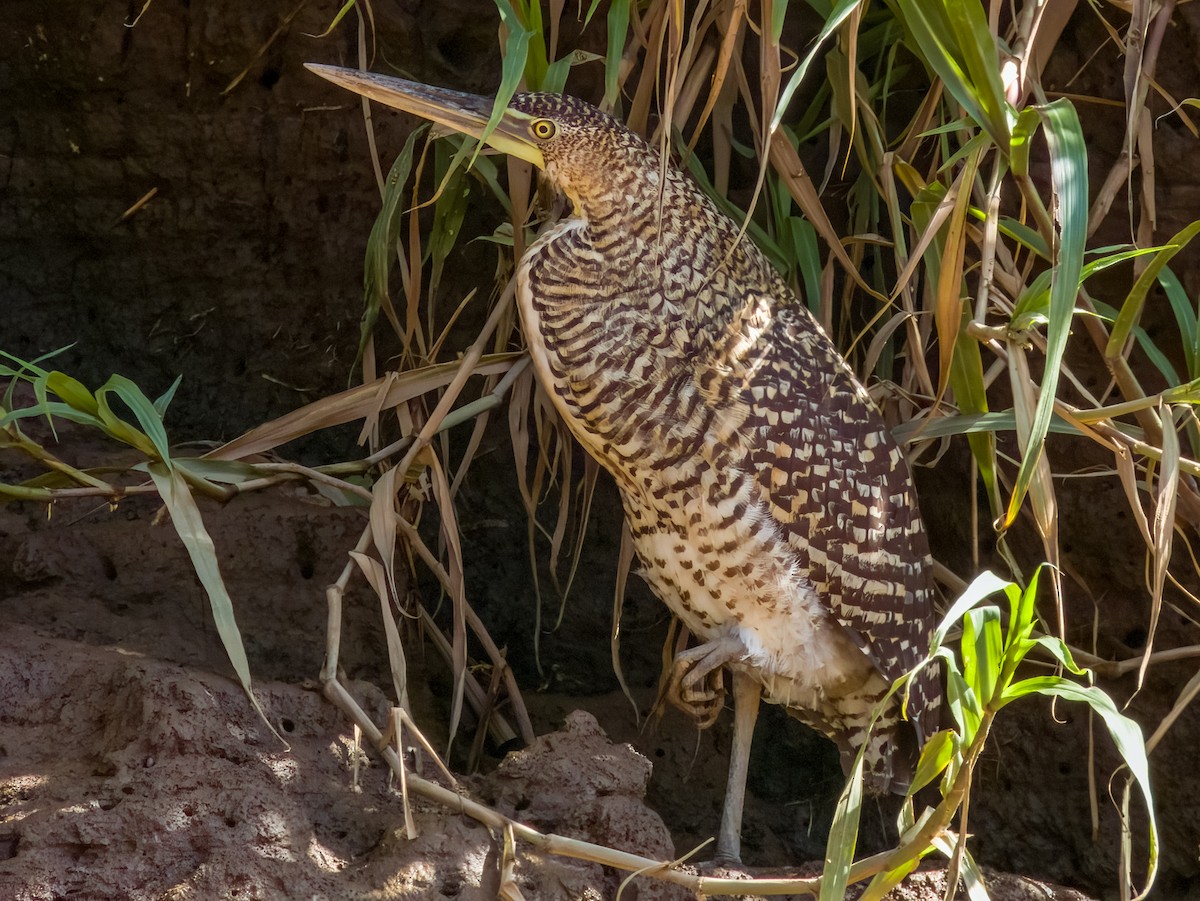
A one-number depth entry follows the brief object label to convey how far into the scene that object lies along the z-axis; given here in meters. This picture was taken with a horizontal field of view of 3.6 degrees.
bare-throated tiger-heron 10.21
